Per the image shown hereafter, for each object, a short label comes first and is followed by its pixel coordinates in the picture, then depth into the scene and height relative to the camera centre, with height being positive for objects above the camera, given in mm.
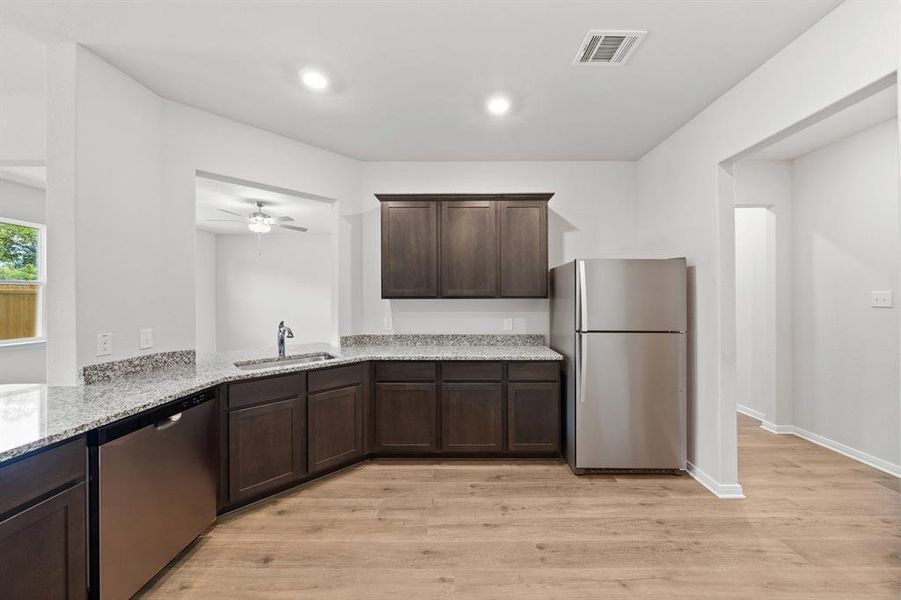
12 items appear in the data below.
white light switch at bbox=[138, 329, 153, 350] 2477 -210
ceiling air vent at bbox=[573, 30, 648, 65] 2047 +1394
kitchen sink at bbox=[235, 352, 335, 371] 2896 -450
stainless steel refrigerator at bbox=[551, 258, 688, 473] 2971 -467
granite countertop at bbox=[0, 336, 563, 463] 1410 -437
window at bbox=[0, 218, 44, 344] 4180 +293
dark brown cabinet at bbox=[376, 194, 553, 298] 3631 +560
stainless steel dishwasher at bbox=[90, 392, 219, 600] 1588 -868
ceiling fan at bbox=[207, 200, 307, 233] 4902 +1046
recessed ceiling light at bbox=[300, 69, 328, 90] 2404 +1413
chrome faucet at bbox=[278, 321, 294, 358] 3220 -246
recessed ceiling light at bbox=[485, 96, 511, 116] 2721 +1409
